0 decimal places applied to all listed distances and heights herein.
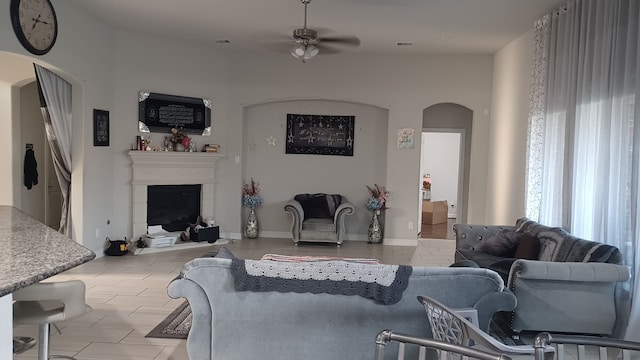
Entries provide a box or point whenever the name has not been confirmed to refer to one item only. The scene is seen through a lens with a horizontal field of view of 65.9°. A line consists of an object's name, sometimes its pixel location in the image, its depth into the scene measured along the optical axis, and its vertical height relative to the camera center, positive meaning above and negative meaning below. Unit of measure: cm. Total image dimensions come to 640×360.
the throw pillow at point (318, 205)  829 -65
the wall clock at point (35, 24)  477 +136
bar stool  264 -83
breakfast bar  171 -42
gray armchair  789 -95
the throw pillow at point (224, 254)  306 -58
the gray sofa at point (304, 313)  284 -86
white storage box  717 -117
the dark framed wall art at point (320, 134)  852 +55
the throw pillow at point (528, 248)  472 -73
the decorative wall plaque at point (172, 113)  737 +75
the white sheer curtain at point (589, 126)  385 +45
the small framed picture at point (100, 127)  650 +43
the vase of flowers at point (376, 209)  820 -68
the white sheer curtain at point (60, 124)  586 +41
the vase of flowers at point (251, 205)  835 -70
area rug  394 -137
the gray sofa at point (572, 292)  378 -92
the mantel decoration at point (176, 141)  764 +32
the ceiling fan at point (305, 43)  508 +130
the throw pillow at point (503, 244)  516 -76
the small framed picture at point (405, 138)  821 +52
